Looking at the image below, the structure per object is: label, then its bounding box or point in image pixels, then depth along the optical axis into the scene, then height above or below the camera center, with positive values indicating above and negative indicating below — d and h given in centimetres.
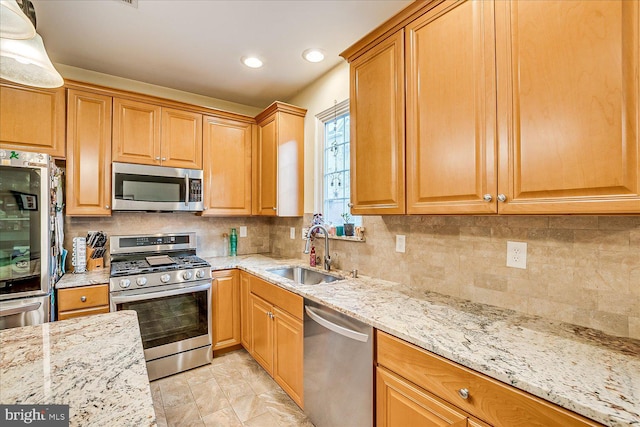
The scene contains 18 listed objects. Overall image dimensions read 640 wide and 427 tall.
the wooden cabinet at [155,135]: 254 +74
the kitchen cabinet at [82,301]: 206 -61
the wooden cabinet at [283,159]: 290 +57
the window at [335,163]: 258 +48
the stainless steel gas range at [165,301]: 227 -69
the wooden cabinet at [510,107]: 94 +43
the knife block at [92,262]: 252 -39
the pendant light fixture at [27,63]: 111 +63
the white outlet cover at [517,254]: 139 -19
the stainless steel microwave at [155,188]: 251 +25
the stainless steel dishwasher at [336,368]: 141 -82
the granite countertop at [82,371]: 65 -42
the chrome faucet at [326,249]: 243 -28
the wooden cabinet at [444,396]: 85 -62
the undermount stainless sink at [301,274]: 257 -53
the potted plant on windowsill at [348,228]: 238 -10
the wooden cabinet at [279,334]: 193 -87
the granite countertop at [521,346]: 79 -47
